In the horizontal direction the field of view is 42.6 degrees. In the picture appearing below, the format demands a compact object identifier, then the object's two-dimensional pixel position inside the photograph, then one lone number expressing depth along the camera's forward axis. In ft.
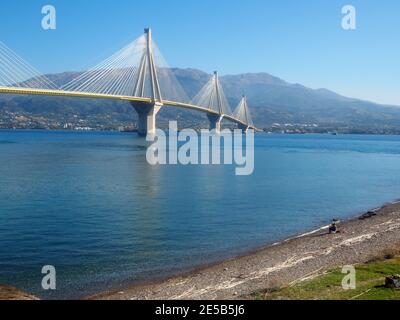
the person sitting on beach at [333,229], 70.89
